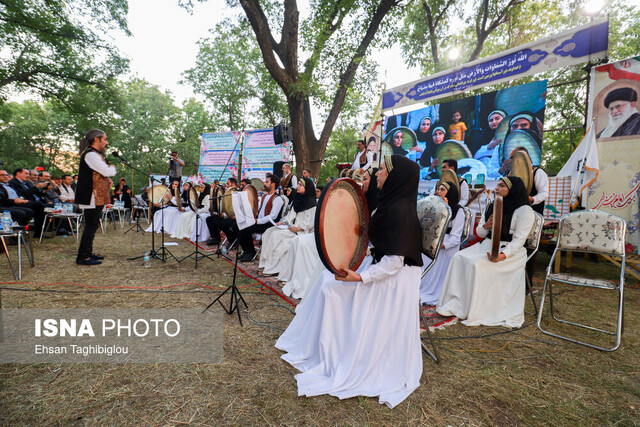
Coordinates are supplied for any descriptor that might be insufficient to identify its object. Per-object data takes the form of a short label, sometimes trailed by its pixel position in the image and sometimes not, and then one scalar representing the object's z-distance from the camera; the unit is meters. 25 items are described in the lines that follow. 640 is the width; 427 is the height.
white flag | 6.06
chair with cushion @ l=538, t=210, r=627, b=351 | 3.16
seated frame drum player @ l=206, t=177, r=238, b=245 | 7.32
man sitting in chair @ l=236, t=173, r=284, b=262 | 6.27
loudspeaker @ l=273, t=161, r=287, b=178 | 11.50
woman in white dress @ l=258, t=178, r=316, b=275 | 5.40
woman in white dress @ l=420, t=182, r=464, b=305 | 4.64
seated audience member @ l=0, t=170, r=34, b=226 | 6.74
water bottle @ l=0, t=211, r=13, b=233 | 4.22
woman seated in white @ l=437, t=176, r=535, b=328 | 3.62
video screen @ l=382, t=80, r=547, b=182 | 7.15
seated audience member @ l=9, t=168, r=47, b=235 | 7.70
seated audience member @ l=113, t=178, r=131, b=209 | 13.40
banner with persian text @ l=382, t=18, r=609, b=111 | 6.23
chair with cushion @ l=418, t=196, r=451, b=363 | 2.63
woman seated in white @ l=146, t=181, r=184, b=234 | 9.90
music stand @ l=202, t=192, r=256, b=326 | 4.94
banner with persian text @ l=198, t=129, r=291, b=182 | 13.91
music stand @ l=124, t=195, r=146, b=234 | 10.39
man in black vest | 5.34
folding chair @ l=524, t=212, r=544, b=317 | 3.77
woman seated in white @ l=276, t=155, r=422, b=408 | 2.25
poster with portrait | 5.84
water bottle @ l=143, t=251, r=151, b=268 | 5.48
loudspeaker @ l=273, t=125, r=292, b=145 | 10.76
